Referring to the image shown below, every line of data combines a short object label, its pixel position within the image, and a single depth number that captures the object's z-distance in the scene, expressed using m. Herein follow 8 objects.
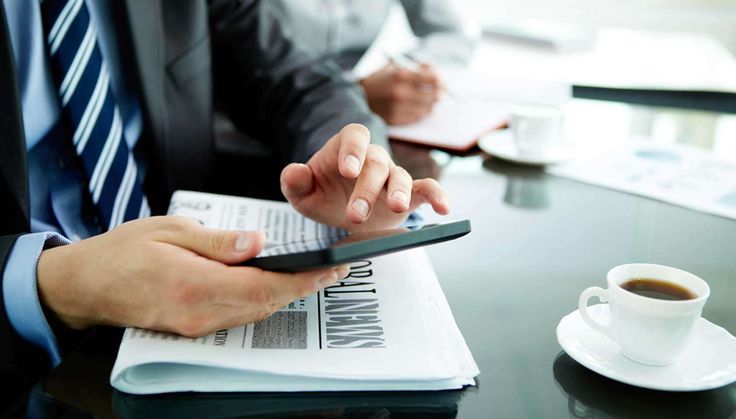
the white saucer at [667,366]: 0.55
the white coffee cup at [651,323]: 0.56
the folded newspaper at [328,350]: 0.54
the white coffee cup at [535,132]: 1.12
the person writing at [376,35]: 1.27
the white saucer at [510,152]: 1.10
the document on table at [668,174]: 0.97
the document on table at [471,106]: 1.19
